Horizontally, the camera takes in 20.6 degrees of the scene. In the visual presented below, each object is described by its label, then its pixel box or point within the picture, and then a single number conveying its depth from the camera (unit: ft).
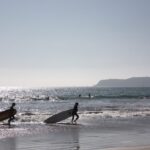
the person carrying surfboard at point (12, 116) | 94.48
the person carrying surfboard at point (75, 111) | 99.91
